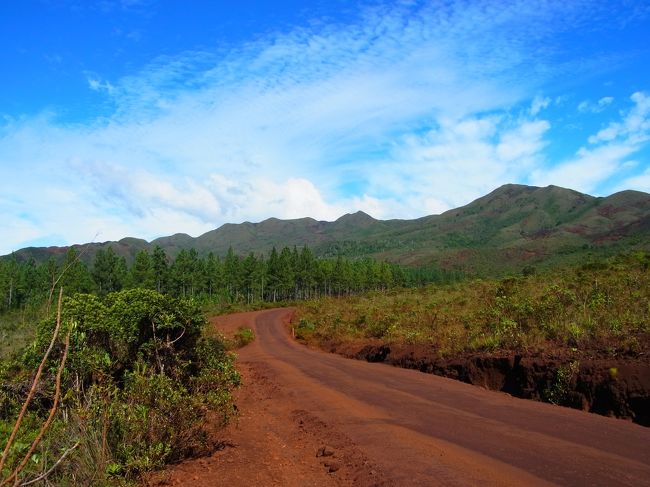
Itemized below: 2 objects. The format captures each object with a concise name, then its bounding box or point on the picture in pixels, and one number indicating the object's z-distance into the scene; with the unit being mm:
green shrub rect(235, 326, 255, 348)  26922
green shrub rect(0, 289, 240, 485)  5508
